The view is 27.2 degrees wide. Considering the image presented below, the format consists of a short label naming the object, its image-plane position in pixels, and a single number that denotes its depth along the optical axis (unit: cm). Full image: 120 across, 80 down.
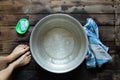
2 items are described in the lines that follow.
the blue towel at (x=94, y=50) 157
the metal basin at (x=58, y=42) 153
